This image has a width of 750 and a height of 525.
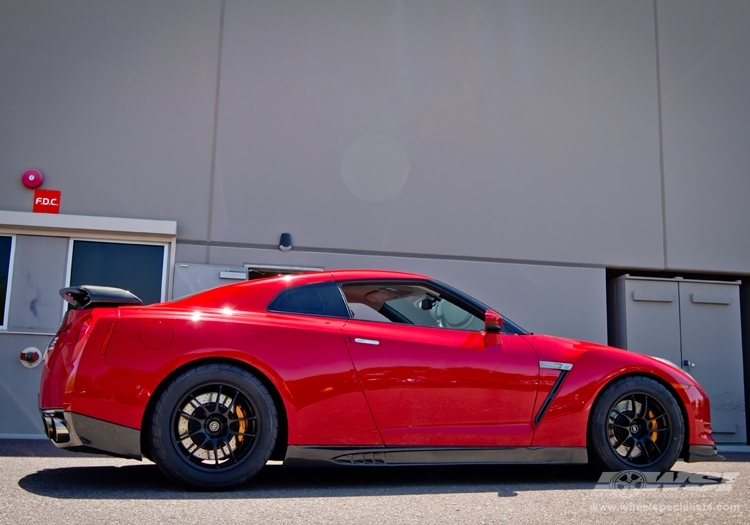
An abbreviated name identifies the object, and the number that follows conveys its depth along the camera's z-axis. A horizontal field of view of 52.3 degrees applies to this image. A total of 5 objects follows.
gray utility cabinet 9.52
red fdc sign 8.38
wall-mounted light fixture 8.64
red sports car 3.95
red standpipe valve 8.20
